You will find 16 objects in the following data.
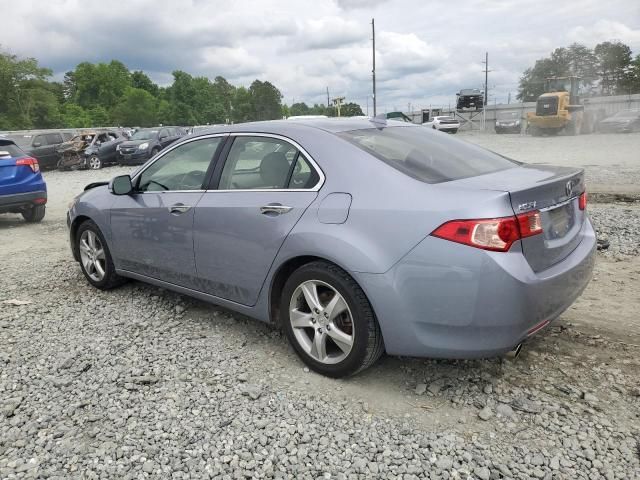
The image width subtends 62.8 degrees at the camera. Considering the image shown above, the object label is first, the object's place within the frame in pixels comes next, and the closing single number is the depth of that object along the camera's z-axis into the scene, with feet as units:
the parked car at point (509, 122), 119.85
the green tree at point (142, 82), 343.46
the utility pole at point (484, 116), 144.77
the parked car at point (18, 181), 28.32
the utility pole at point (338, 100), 50.94
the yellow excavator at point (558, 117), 94.68
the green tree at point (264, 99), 323.72
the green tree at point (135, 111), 256.11
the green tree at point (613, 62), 212.64
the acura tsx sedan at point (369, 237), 8.63
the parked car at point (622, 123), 92.84
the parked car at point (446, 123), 130.68
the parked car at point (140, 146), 70.28
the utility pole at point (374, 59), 145.38
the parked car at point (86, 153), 70.90
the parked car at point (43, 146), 70.59
